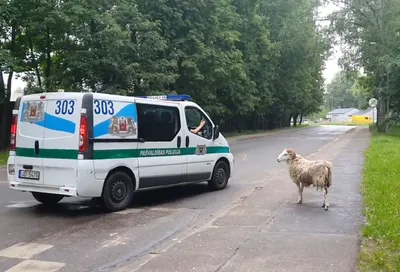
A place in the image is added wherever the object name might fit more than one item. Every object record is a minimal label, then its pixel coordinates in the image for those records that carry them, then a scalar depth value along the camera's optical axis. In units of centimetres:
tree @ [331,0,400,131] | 3550
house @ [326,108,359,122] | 14888
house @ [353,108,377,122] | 14030
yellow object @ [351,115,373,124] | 12794
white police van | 806
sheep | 856
